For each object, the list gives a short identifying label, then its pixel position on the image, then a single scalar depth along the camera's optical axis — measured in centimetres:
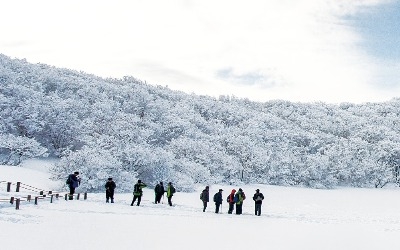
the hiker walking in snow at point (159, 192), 2372
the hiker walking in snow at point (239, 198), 2253
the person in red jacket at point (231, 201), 2270
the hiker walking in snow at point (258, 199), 2270
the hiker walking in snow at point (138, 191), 2184
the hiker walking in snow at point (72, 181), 2151
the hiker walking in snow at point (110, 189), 2178
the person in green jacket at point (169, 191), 2308
